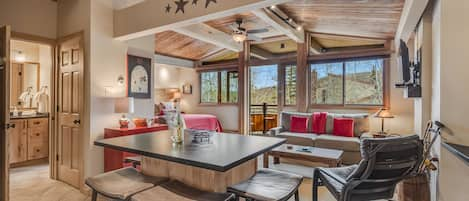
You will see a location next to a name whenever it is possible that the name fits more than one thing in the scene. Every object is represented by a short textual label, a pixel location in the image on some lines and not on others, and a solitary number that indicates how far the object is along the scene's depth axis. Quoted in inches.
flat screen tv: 126.1
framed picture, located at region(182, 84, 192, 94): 344.2
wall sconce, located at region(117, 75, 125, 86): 147.3
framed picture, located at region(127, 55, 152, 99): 155.9
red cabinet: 134.6
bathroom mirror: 194.1
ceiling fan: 180.4
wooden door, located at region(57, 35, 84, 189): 135.9
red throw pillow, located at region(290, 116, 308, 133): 212.4
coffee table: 131.5
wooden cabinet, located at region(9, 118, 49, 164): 168.4
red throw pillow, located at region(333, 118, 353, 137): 193.8
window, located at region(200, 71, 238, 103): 309.0
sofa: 174.2
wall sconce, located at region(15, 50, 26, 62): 192.4
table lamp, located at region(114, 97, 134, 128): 140.6
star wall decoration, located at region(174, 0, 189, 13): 115.5
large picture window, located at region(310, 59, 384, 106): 216.1
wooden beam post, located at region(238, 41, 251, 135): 283.0
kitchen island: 59.8
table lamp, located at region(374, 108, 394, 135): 195.5
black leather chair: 69.0
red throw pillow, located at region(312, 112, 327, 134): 207.9
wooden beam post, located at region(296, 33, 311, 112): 244.5
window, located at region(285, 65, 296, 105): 260.7
